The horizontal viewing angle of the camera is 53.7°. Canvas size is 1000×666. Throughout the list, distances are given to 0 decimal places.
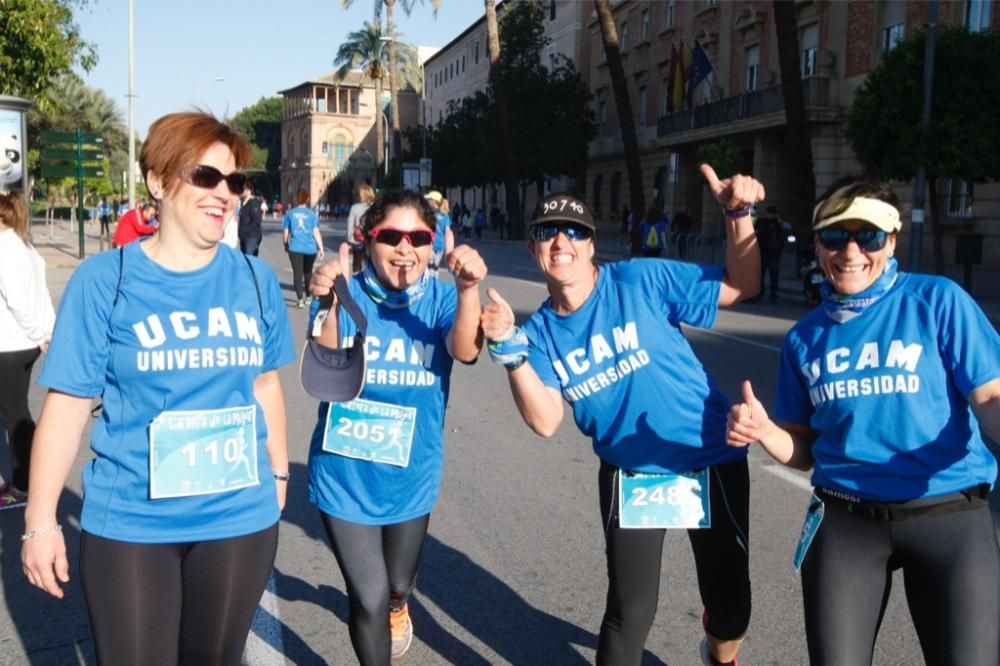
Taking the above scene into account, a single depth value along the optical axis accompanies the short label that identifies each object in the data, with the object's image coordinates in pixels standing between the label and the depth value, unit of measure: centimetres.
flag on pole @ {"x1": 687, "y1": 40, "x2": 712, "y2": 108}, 3200
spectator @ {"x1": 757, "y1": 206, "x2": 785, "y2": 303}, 1841
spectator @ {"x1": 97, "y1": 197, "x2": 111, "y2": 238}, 3644
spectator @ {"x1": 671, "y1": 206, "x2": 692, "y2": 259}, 2906
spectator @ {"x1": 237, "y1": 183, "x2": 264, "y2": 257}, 1677
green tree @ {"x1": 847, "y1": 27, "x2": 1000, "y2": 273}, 1727
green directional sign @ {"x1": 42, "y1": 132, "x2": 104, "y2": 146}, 2265
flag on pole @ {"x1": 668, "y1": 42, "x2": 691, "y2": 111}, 3500
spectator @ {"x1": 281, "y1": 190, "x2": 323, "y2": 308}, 1498
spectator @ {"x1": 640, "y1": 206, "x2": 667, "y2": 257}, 2066
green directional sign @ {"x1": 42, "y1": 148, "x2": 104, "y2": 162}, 2241
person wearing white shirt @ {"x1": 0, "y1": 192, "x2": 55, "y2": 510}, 526
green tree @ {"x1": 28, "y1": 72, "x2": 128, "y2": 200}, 4219
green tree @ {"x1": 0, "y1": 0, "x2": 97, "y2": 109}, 1686
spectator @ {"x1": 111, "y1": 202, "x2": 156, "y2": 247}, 1175
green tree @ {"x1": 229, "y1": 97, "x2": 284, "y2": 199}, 12434
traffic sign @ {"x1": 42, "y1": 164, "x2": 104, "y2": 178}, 2173
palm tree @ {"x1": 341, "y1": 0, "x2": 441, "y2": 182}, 5262
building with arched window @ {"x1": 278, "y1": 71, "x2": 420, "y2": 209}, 10806
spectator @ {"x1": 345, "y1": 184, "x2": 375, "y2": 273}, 1280
